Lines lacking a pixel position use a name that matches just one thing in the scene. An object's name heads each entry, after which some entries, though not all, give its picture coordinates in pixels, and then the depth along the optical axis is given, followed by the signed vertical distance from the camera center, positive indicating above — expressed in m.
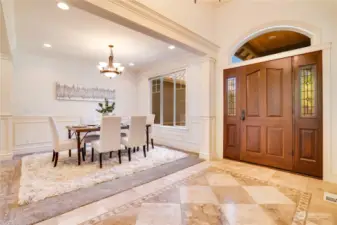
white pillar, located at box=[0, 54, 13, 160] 4.02 +0.09
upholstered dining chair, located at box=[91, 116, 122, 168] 3.48 -0.46
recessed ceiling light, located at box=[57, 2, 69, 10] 2.70 +1.62
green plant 4.40 +0.08
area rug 2.53 -1.05
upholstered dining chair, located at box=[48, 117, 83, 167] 3.53 -0.59
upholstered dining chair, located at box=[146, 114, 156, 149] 5.21 -0.24
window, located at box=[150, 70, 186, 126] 5.65 +0.47
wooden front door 2.99 -0.02
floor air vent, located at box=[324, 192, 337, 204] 2.26 -1.08
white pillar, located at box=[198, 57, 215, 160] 4.09 +0.09
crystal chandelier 4.12 +1.03
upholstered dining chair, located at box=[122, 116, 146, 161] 4.05 -0.47
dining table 3.53 -0.35
